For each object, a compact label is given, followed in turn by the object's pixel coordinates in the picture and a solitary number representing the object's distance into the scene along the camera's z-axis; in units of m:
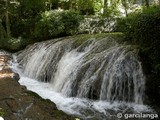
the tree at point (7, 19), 19.75
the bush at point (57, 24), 16.44
